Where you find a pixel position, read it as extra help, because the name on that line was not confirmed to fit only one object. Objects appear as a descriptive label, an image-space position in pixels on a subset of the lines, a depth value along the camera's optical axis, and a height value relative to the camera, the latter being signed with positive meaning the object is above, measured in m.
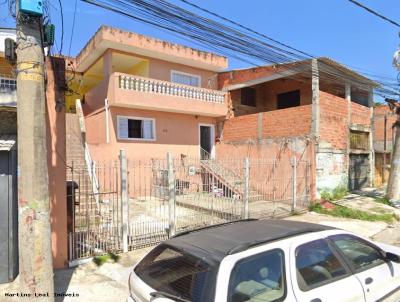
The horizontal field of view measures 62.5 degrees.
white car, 2.60 -1.04
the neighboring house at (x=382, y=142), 18.75 +0.57
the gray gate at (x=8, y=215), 5.11 -0.98
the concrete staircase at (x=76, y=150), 7.55 +0.09
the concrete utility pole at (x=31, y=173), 3.63 -0.23
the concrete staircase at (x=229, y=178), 9.70 -0.87
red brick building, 13.30 +1.38
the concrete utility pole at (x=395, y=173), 13.52 -0.94
